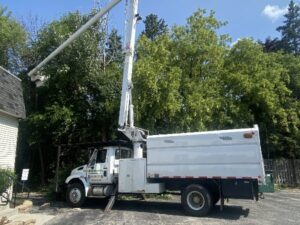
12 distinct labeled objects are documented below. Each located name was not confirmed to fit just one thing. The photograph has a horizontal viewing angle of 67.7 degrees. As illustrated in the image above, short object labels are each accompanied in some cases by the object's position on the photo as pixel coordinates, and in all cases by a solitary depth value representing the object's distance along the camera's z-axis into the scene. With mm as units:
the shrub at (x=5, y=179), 7976
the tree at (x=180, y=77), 12948
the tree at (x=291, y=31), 24930
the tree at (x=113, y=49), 16047
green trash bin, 8021
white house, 9192
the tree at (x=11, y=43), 15648
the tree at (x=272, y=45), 24572
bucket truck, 7779
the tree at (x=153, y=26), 27058
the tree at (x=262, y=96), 16077
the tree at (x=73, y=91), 14021
